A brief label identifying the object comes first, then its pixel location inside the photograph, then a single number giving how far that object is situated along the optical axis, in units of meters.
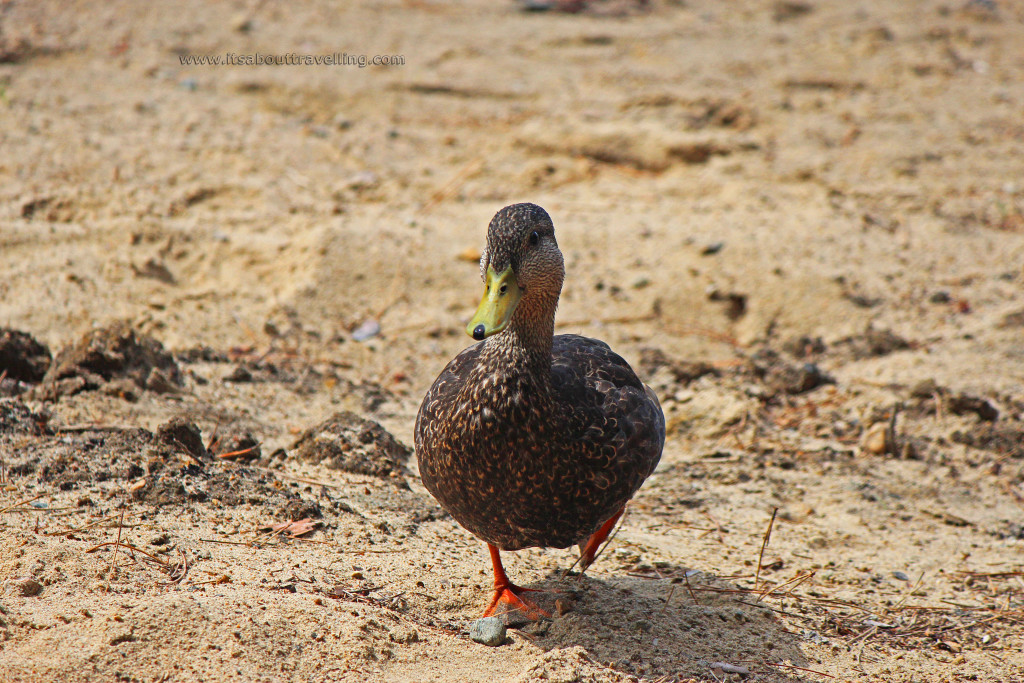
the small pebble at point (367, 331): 11.89
